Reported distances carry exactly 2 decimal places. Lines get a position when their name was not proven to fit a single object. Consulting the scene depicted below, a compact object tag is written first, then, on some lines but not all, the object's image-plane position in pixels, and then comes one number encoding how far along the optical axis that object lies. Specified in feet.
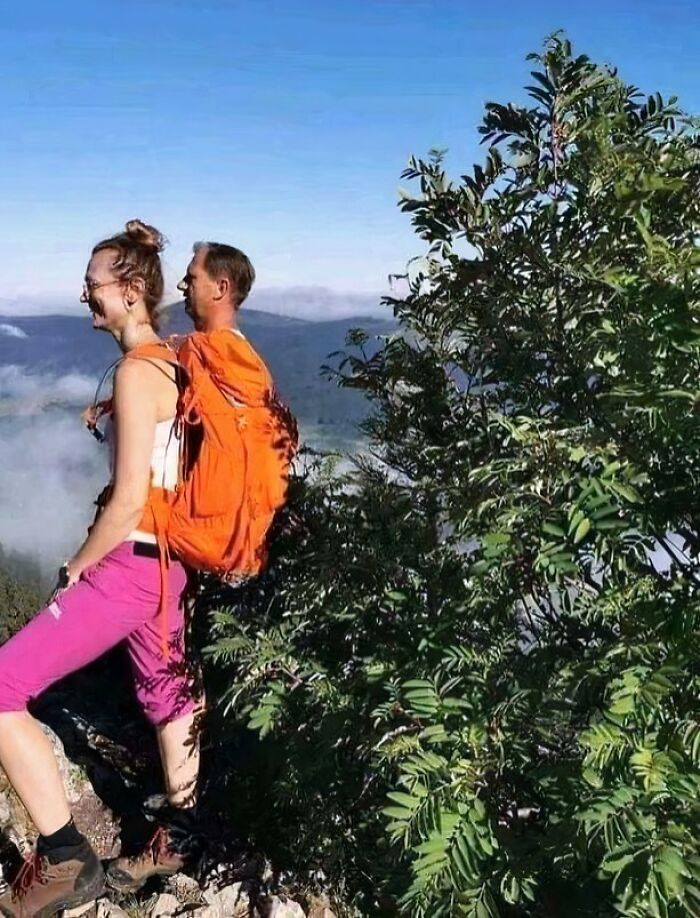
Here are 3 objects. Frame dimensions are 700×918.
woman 9.89
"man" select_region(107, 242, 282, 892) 10.39
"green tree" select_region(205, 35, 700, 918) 6.69
